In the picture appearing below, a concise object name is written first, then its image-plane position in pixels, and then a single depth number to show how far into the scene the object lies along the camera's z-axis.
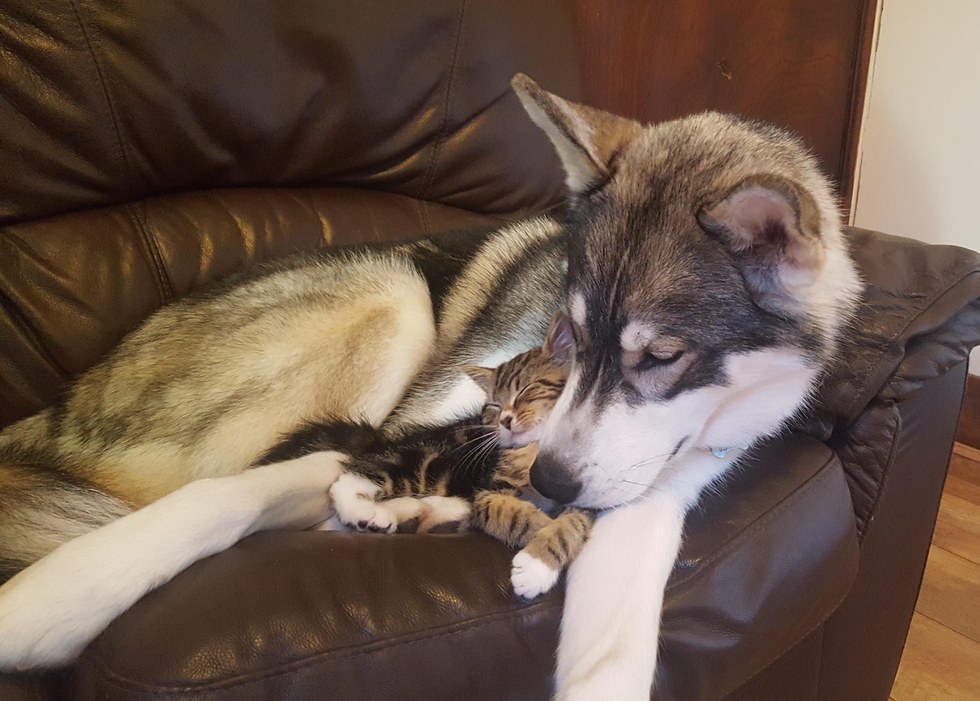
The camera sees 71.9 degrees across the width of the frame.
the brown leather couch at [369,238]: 0.85
